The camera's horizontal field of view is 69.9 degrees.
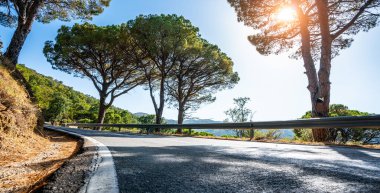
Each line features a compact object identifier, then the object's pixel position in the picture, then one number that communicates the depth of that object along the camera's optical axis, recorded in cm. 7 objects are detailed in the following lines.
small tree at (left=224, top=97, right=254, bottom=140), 3447
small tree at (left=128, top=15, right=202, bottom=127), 2177
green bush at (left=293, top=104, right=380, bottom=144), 959
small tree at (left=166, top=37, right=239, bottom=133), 2441
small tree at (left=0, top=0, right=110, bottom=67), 1030
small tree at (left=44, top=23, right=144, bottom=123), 2467
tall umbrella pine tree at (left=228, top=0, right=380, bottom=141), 1038
